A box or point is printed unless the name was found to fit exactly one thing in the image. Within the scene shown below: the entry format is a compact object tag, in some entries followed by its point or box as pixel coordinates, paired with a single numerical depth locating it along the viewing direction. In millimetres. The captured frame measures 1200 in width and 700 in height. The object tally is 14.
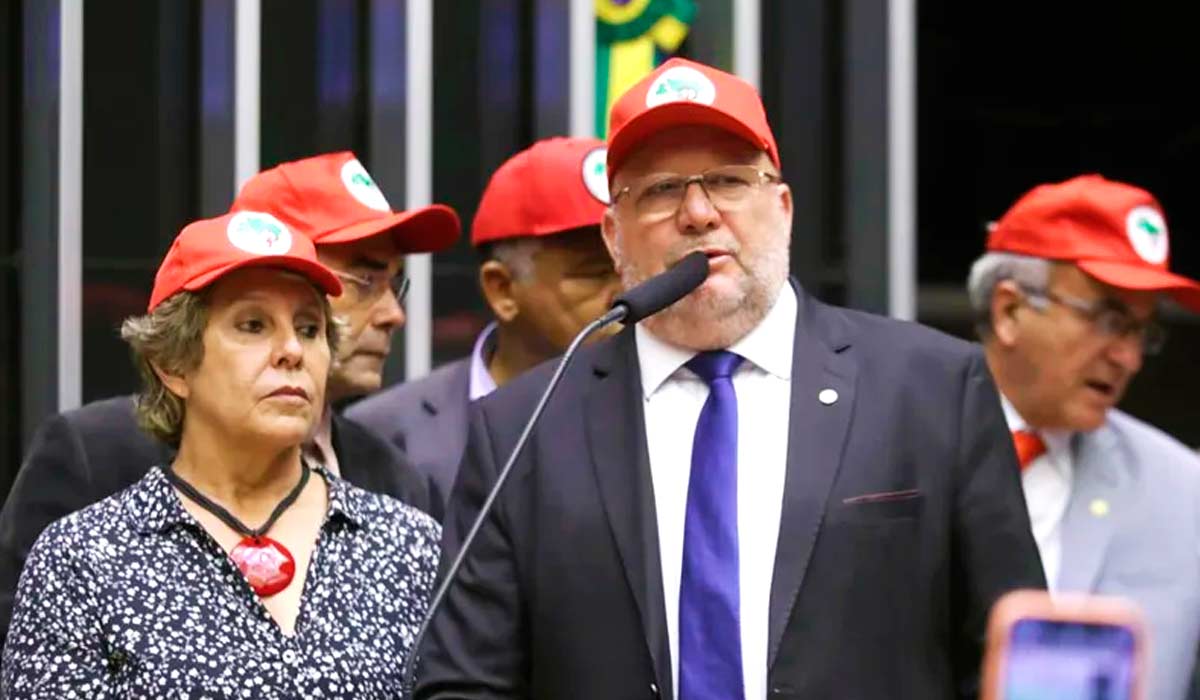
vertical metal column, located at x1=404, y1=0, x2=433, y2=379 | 15281
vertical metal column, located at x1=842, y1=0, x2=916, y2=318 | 16453
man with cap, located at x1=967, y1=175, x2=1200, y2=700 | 10156
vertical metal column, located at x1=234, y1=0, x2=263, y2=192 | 14742
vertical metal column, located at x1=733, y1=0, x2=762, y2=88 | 16125
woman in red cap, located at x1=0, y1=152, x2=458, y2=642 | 9141
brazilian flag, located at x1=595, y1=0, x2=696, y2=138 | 15953
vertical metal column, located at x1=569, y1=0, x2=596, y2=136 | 15680
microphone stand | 6488
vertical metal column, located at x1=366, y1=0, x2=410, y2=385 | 15203
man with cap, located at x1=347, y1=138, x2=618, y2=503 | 11102
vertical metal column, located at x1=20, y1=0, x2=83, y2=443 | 14164
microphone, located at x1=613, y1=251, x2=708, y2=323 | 6992
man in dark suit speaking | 7250
